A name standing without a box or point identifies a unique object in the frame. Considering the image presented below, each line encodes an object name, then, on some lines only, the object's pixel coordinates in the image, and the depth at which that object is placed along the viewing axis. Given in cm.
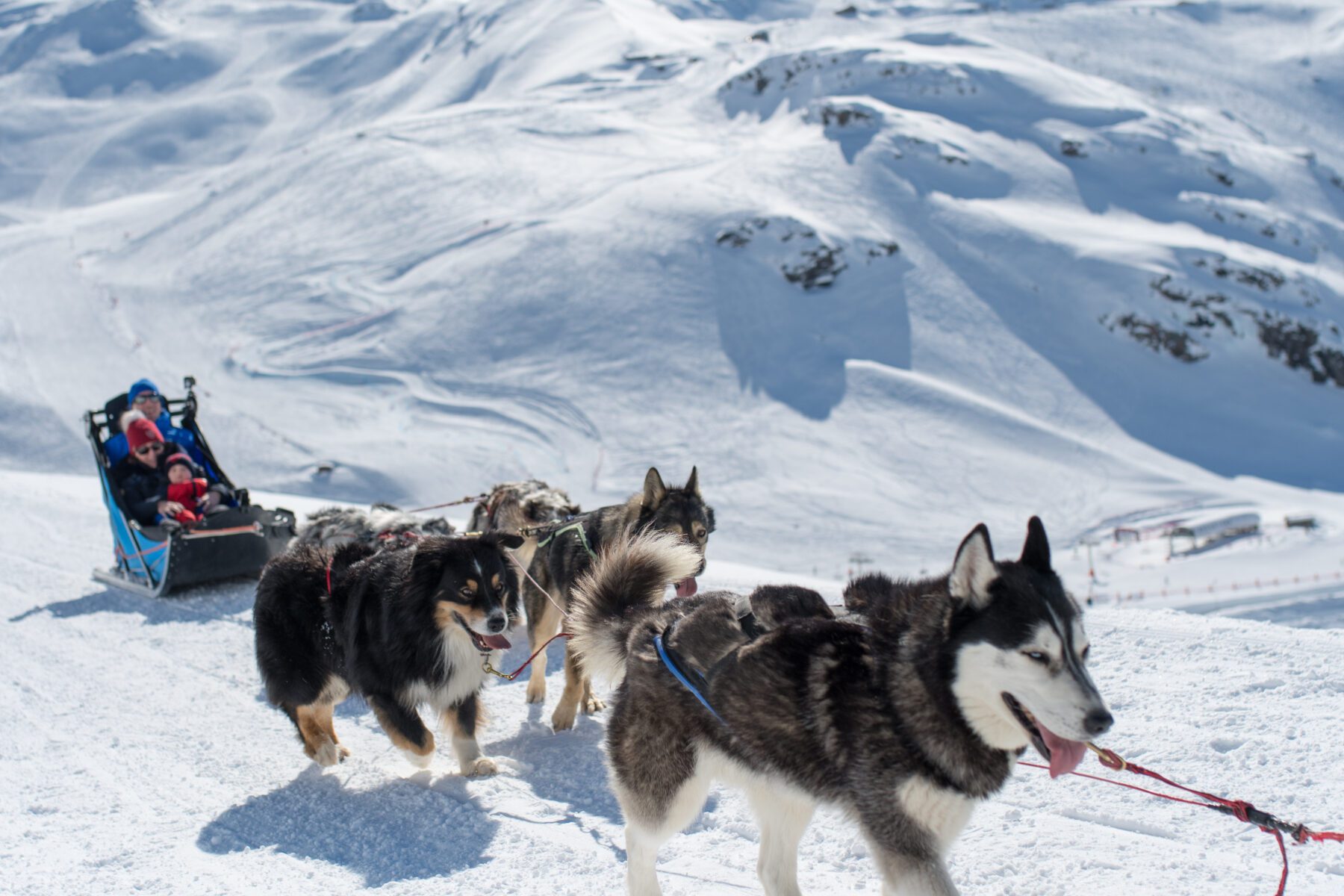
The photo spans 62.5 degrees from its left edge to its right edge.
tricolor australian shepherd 533
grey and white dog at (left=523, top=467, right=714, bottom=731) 641
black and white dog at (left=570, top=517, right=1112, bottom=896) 308
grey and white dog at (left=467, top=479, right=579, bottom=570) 774
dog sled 871
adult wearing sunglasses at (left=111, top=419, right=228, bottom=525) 912
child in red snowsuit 927
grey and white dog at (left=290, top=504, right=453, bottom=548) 744
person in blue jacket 950
